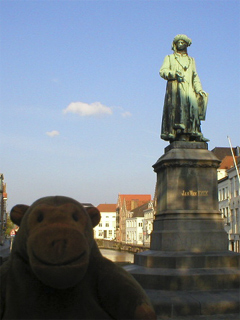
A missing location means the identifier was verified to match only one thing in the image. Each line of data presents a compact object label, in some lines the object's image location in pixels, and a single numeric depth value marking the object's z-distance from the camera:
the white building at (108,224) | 154.75
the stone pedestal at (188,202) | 10.53
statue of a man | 12.43
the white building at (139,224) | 96.81
